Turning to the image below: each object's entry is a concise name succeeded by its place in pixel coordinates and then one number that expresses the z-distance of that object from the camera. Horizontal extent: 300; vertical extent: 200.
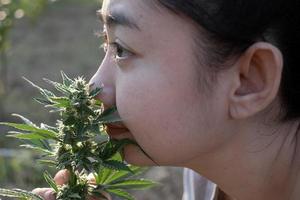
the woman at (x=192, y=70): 0.79
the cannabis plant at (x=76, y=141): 0.77
